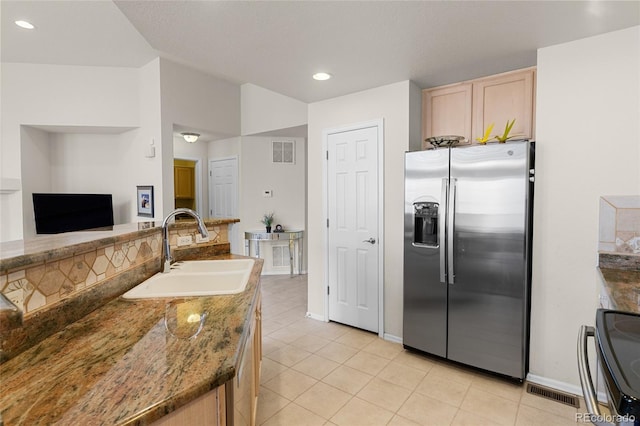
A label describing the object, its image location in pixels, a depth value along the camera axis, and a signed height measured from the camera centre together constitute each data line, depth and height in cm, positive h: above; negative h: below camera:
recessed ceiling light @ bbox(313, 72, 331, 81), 273 +108
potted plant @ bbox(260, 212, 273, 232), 532 -28
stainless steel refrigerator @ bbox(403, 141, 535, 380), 227 -38
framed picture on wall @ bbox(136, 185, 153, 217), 417 +3
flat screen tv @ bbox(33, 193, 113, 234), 409 -11
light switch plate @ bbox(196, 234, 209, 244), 245 -27
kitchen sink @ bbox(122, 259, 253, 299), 159 -42
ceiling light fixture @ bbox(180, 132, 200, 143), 497 +102
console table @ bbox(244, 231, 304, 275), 521 -56
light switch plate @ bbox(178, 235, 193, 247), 233 -27
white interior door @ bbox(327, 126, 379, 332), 319 -24
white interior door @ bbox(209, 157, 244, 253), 550 +23
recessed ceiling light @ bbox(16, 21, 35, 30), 323 +178
